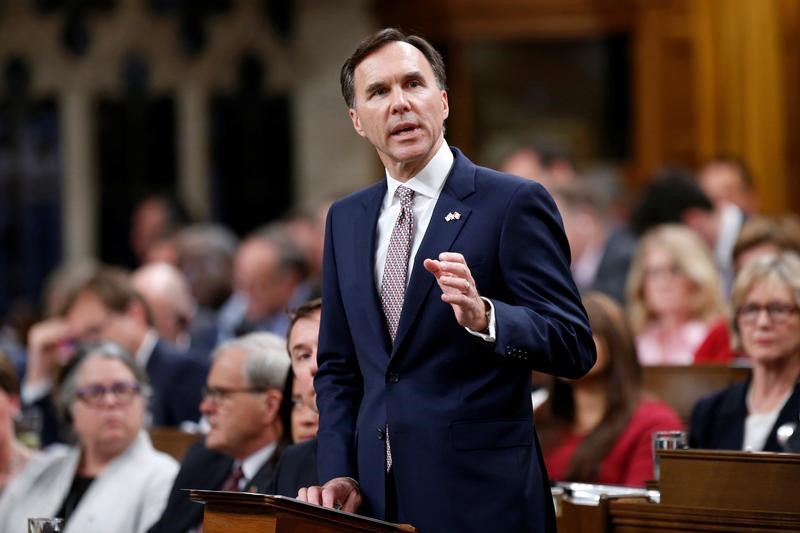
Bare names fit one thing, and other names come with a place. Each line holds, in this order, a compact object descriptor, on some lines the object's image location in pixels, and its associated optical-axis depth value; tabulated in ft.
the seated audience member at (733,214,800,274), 45.11
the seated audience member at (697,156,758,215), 66.64
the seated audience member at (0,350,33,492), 41.14
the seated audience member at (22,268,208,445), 47.39
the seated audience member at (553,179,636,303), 55.52
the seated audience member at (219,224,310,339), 56.75
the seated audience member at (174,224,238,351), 63.67
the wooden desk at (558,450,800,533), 24.79
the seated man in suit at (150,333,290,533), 33.63
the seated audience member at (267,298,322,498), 27.27
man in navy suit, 21.77
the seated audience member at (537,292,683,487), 36.63
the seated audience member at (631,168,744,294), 59.41
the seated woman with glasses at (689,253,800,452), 32.76
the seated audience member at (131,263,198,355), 56.70
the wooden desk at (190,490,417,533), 20.26
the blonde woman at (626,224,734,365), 48.83
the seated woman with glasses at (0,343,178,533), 36.42
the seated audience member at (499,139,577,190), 60.80
